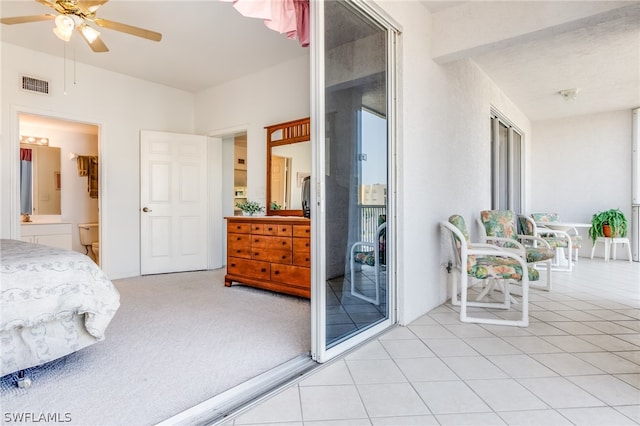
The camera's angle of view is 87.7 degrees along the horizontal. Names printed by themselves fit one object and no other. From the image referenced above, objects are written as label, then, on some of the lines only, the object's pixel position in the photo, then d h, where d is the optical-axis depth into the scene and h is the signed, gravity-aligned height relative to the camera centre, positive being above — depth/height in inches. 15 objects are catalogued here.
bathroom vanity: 185.2 -13.2
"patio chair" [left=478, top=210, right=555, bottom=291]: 141.9 -8.6
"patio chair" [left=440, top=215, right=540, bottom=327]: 102.5 -18.7
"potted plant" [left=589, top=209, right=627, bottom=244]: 214.5 -9.2
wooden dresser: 125.7 -17.4
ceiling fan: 91.0 +55.5
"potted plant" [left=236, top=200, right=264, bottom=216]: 159.6 +1.2
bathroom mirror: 195.3 +18.7
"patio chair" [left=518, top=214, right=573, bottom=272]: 180.1 -16.0
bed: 63.0 -19.1
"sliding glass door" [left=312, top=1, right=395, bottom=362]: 77.7 +8.7
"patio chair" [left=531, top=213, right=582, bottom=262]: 220.0 -5.2
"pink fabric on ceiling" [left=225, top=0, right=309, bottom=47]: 88.4 +54.3
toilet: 216.7 -15.9
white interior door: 177.9 +4.7
